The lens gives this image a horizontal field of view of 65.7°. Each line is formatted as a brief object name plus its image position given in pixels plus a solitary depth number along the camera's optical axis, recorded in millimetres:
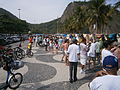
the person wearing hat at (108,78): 1119
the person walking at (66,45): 6194
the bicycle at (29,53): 8279
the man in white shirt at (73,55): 3842
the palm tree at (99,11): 22323
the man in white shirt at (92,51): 5161
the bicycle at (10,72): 3345
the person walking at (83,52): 4486
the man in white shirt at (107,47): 2875
